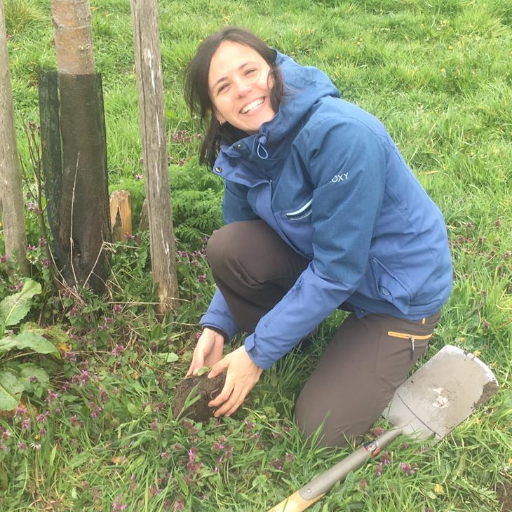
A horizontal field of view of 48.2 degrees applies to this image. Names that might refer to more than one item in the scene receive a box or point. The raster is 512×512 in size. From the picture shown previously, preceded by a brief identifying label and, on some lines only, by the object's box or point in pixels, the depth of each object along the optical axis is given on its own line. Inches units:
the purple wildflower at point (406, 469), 79.6
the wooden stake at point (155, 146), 80.0
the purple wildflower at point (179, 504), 74.2
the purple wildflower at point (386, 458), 80.3
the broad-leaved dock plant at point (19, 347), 82.6
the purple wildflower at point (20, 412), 81.2
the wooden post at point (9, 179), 86.0
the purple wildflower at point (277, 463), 80.8
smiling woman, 72.5
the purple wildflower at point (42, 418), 81.3
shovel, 86.6
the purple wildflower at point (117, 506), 73.4
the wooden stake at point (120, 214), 104.7
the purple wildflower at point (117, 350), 92.5
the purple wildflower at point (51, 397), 84.0
